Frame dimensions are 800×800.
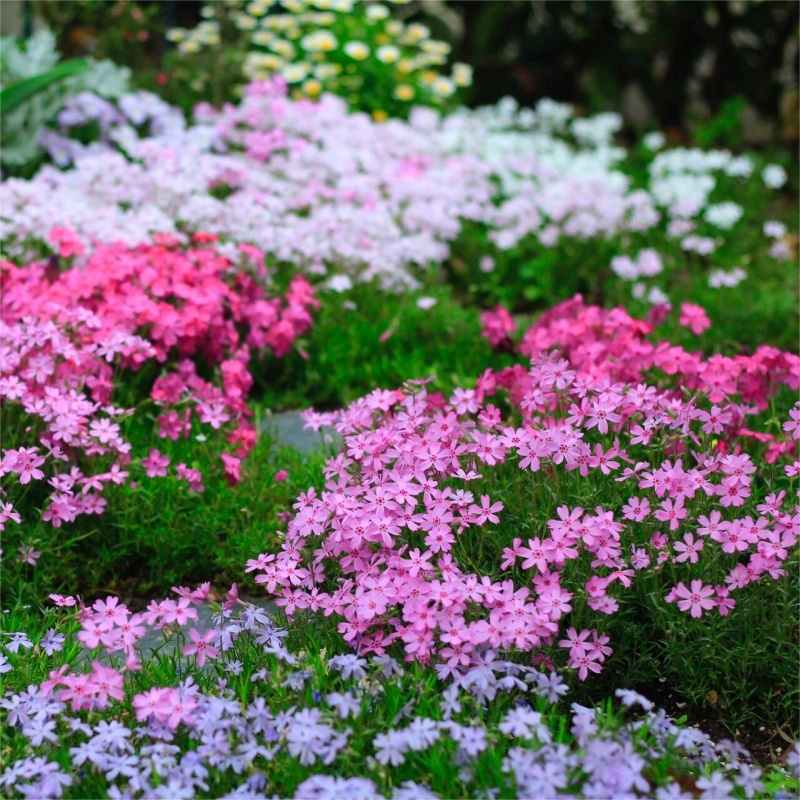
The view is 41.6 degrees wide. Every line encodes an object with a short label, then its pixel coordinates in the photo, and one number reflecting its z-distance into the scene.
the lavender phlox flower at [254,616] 2.17
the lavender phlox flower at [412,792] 1.67
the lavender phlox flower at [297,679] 1.94
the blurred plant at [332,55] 6.61
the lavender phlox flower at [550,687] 1.96
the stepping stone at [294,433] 3.52
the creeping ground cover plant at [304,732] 1.76
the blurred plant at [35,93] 5.30
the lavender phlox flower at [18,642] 2.14
